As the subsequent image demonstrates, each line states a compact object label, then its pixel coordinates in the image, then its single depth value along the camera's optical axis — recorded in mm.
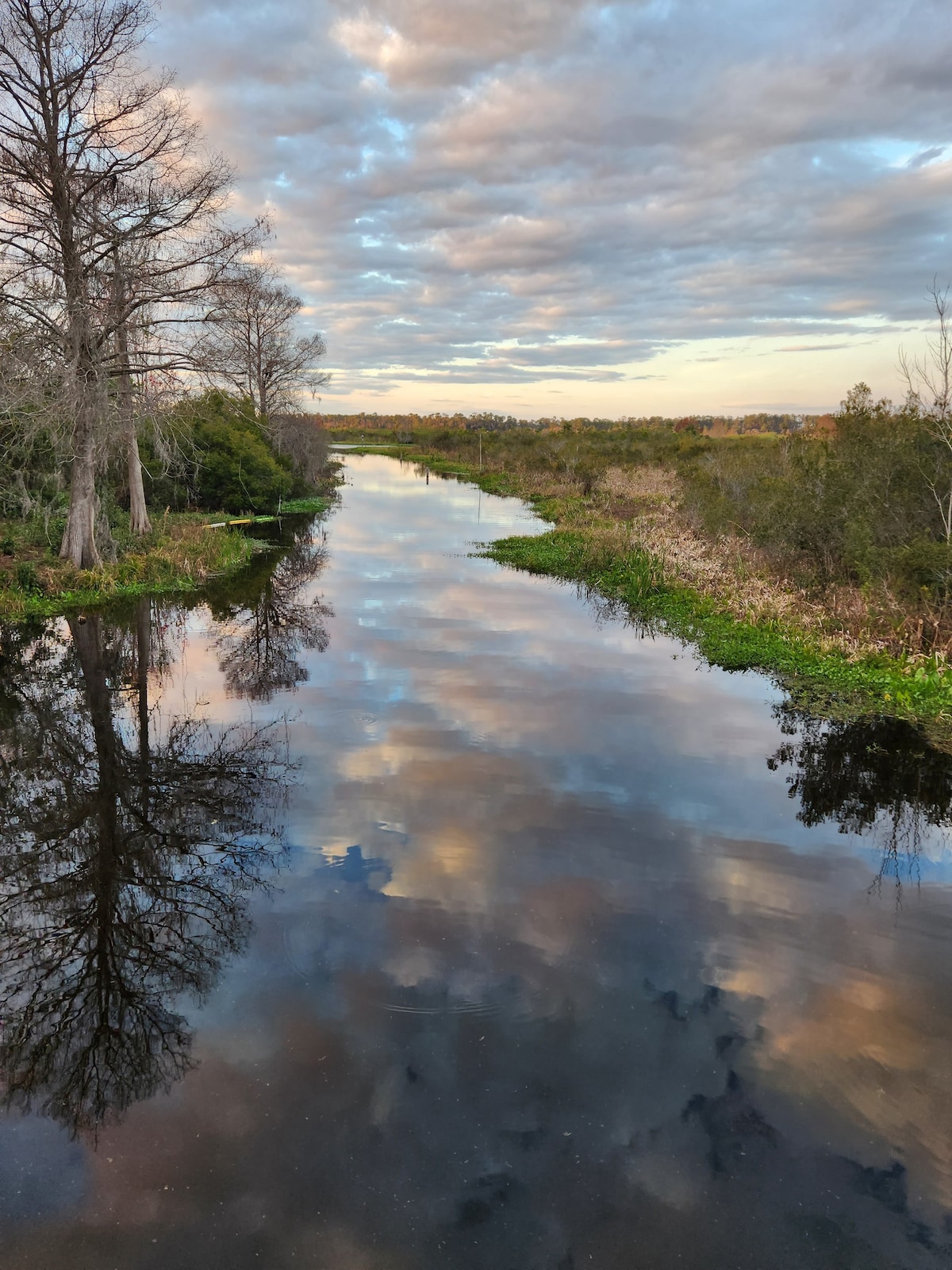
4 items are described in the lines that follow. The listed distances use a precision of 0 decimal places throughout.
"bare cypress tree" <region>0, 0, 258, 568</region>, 16891
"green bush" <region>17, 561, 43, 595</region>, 17984
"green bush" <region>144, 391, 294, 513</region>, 32500
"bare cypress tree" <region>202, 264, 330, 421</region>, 46438
